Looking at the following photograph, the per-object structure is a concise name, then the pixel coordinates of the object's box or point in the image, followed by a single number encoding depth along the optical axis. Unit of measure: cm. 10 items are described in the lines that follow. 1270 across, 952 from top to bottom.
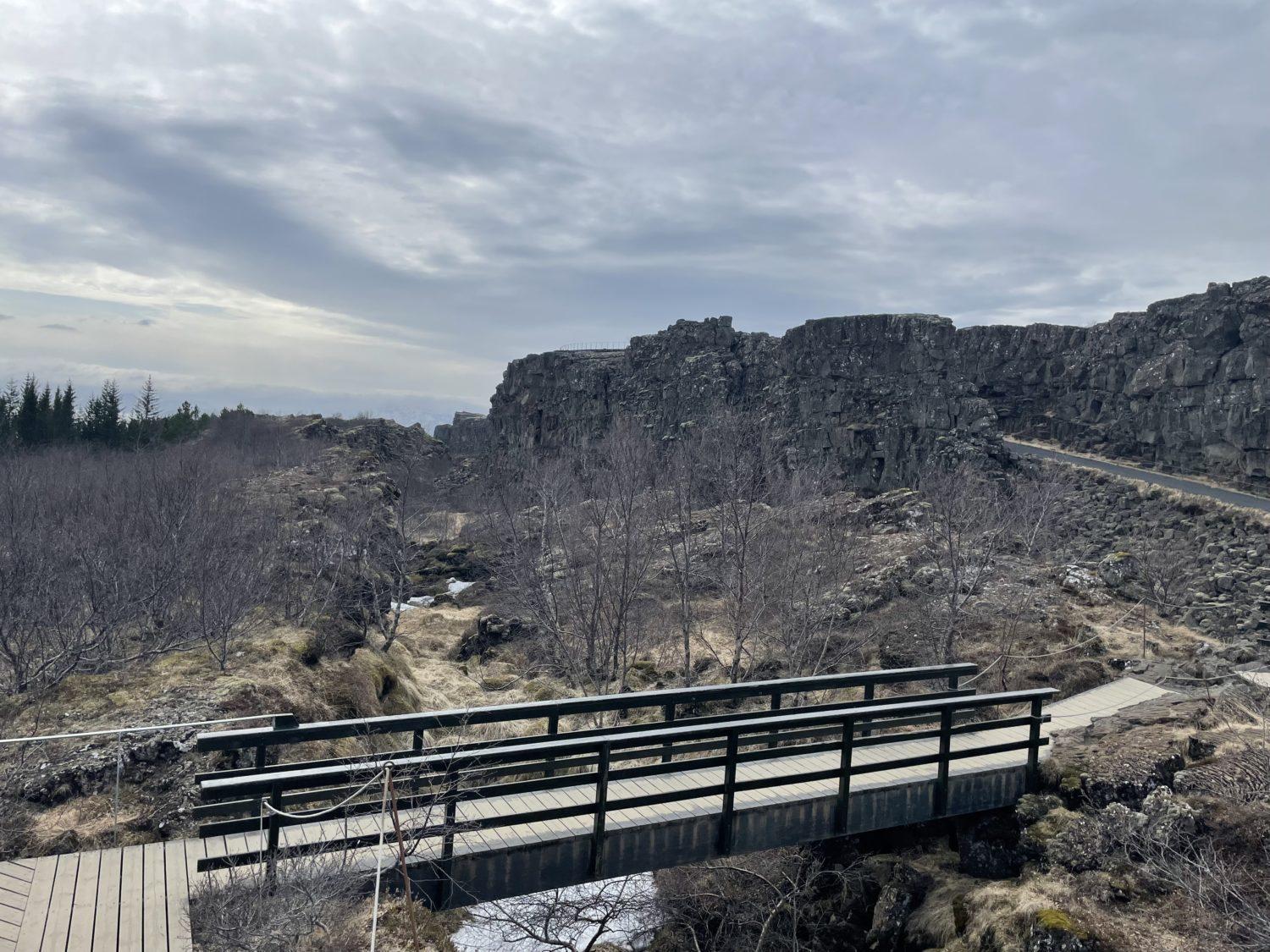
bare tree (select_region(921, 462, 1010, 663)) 1955
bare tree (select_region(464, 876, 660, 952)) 941
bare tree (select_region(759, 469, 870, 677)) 2052
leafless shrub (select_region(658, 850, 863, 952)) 1053
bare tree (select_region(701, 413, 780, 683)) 2016
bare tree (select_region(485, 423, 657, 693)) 2097
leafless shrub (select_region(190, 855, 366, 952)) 565
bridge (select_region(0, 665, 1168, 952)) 659
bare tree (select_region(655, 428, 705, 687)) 2194
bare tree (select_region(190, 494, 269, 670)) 1703
